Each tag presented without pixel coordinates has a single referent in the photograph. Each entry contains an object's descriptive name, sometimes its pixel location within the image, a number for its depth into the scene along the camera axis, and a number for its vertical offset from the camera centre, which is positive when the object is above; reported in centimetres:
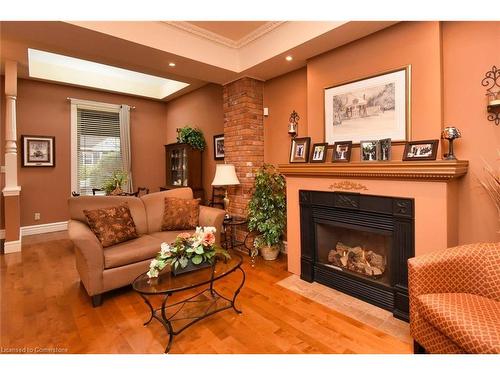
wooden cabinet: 494 +33
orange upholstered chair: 139 -70
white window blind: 541 +79
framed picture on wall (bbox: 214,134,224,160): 464 +66
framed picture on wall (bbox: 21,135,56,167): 482 +65
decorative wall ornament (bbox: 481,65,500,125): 201 +70
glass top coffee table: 190 -104
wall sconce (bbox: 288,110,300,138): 355 +80
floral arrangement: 198 -54
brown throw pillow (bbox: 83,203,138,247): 269 -42
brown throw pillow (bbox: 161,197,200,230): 335 -40
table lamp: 373 +10
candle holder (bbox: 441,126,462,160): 206 +36
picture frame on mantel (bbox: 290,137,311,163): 320 +40
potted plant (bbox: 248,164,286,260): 350 -36
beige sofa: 241 -62
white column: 390 +21
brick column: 389 +77
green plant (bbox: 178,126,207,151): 498 +87
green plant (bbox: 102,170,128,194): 440 +1
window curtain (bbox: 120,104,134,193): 577 +97
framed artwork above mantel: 245 +75
